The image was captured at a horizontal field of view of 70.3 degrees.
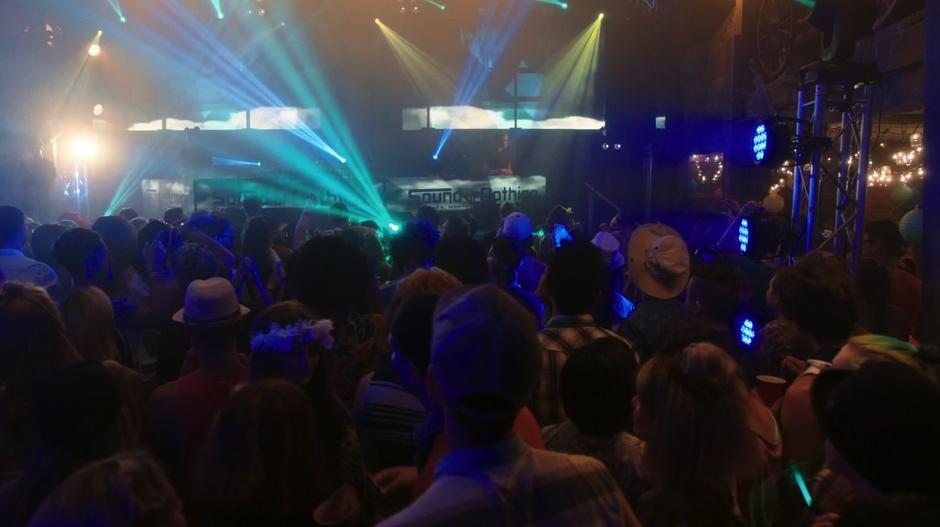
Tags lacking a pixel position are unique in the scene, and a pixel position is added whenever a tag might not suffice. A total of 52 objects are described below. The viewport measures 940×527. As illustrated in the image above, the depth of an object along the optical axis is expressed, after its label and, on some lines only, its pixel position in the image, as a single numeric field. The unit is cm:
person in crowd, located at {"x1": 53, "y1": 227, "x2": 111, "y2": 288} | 337
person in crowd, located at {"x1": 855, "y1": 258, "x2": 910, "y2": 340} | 360
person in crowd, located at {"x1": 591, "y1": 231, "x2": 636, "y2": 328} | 440
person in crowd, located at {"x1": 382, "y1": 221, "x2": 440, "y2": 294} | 391
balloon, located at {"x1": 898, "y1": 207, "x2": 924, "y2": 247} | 511
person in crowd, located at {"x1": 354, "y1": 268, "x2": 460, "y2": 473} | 192
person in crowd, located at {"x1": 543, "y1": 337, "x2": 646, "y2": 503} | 180
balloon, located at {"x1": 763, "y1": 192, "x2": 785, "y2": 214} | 880
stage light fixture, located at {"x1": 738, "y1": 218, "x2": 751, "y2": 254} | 495
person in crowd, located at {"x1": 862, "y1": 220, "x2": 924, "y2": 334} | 439
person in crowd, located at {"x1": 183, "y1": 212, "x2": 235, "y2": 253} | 448
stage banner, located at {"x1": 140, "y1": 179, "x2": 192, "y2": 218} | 1298
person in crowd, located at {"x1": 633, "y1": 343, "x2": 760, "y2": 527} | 157
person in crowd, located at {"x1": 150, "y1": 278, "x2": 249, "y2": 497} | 193
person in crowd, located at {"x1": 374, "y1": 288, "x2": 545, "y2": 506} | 161
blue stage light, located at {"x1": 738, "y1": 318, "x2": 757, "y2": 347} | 324
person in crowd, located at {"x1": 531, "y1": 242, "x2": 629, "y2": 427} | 234
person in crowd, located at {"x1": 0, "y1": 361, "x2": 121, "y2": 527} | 153
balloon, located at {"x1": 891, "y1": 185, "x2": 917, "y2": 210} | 799
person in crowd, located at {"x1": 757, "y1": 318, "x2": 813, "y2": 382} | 243
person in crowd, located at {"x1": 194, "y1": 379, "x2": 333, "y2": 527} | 149
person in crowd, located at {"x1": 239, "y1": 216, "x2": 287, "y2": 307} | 422
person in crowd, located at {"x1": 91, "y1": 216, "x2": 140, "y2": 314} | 374
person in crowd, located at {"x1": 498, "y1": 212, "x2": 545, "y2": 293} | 453
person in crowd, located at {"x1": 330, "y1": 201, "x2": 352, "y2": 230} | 788
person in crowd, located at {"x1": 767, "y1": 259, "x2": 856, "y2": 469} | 236
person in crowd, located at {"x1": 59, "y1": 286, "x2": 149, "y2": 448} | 264
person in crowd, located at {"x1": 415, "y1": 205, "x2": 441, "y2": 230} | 701
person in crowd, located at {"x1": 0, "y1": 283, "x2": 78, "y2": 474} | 199
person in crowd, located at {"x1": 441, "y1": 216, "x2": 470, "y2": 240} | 516
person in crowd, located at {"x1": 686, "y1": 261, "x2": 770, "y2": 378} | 299
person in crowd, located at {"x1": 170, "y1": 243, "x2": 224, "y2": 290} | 326
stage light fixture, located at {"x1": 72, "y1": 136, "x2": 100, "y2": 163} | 1142
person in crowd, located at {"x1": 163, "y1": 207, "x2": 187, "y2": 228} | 632
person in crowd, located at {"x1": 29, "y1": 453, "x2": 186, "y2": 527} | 122
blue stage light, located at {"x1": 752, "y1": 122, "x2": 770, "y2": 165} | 487
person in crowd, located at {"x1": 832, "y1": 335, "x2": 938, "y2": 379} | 168
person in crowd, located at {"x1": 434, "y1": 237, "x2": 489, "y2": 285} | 334
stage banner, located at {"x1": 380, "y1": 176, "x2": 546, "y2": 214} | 1194
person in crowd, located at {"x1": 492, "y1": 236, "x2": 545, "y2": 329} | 381
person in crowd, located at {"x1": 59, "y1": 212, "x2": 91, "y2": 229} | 567
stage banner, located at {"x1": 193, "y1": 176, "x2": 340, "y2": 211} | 1158
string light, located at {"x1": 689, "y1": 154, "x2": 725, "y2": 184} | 1244
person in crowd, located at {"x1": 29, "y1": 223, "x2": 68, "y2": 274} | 451
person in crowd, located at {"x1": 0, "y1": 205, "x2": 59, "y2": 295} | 350
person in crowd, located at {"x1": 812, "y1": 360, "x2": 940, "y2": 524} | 117
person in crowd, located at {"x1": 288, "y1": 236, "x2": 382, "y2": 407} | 247
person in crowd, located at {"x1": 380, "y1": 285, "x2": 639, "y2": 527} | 104
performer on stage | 1483
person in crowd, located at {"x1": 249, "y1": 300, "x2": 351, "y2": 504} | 183
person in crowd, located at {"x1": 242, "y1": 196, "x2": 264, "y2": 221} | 700
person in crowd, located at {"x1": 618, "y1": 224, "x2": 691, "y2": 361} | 309
